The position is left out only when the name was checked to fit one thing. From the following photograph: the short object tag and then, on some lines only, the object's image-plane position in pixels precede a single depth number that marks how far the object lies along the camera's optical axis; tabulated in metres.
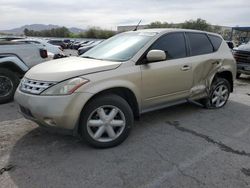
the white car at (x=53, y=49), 9.92
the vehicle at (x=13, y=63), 4.56
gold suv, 2.61
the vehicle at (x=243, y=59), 7.23
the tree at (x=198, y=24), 48.81
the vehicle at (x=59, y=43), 25.43
